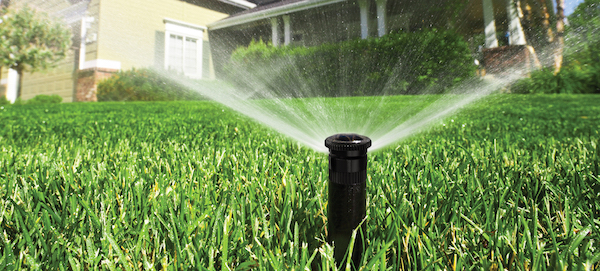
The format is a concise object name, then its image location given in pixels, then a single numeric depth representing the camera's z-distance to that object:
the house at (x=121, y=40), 12.95
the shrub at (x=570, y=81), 7.81
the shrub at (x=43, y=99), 12.09
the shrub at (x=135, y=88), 12.03
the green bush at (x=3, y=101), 11.80
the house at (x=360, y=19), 4.43
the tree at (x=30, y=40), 13.38
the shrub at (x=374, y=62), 3.72
